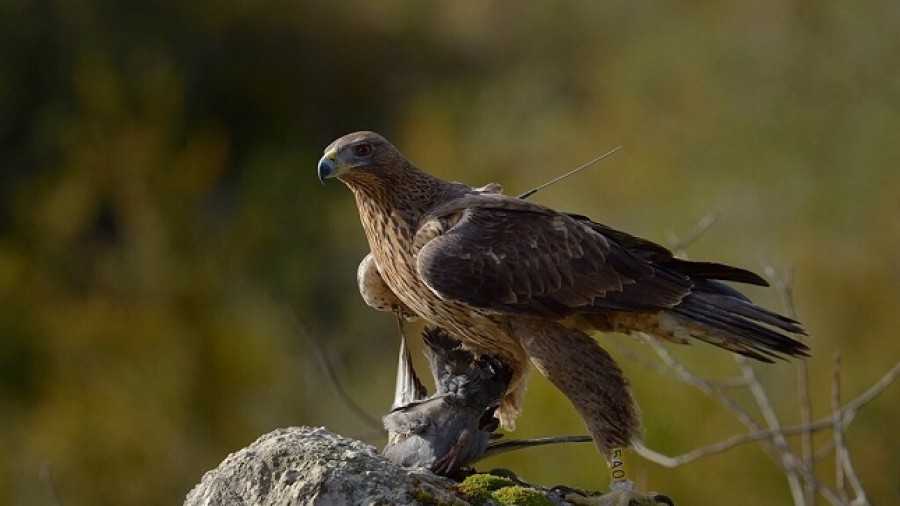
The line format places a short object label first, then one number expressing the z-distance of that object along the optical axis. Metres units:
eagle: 11.54
